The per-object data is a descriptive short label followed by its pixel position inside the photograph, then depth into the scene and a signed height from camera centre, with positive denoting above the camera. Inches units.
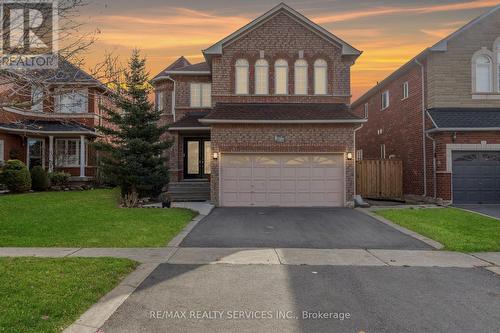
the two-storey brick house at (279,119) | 659.4 +92.2
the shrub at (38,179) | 862.5 -18.6
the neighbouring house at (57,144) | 883.4 +69.7
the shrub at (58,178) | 914.1 -17.5
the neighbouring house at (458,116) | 677.3 +103.1
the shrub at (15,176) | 775.1 -10.6
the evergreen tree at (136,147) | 681.0 +44.4
